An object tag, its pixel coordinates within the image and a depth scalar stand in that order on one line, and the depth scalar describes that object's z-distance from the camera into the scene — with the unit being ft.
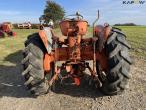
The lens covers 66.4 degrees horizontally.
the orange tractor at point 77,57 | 7.73
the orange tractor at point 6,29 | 29.07
